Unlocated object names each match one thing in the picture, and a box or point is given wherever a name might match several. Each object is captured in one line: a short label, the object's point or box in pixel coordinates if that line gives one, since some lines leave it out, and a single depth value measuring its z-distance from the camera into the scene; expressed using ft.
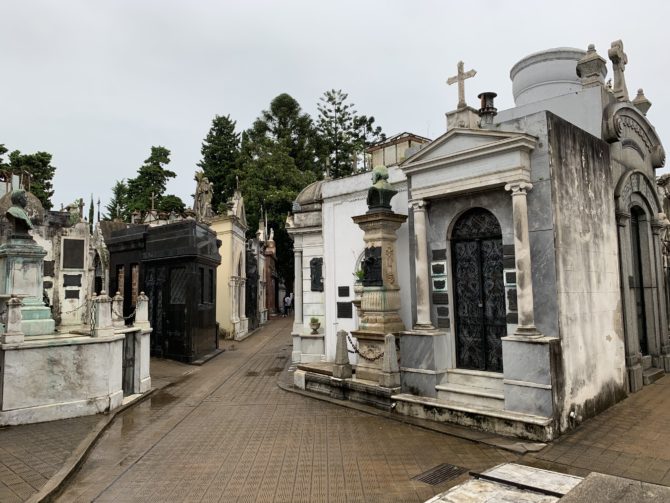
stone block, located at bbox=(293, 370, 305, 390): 33.45
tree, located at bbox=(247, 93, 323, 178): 120.37
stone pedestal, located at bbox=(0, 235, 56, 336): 28.63
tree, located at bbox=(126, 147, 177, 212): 136.05
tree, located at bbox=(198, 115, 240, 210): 135.33
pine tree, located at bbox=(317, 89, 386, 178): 118.93
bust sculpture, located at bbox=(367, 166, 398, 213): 30.17
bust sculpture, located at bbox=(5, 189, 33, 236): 29.12
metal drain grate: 17.08
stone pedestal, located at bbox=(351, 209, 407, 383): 28.99
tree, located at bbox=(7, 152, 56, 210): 100.48
